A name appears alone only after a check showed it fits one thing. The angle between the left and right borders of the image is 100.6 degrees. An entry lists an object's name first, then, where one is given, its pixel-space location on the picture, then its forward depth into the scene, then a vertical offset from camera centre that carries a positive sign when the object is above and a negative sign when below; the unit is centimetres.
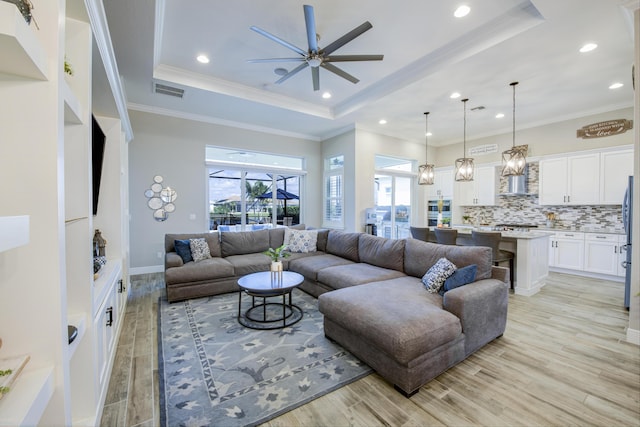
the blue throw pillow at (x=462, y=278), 254 -66
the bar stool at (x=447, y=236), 435 -44
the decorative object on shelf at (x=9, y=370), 76 -51
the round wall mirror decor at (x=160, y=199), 528 +22
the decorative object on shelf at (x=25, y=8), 87 +68
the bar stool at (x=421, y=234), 475 -44
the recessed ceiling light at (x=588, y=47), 323 +200
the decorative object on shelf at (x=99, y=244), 269 -36
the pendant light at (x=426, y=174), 539 +72
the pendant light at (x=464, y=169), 488 +74
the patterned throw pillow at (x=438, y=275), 272 -68
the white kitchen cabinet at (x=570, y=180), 526 +61
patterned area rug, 181 -134
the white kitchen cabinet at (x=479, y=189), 681 +53
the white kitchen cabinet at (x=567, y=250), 524 -84
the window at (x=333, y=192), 692 +47
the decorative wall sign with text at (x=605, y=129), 499 +157
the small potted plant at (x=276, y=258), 315 -60
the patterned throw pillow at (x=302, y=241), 505 -62
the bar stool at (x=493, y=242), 389 -50
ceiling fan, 264 +181
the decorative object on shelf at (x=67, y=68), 149 +81
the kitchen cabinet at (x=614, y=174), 490 +66
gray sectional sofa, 197 -86
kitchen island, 411 -78
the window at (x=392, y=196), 727 +37
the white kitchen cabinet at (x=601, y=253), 484 -82
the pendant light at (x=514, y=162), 417 +76
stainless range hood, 626 +57
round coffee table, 296 -122
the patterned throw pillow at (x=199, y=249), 426 -65
